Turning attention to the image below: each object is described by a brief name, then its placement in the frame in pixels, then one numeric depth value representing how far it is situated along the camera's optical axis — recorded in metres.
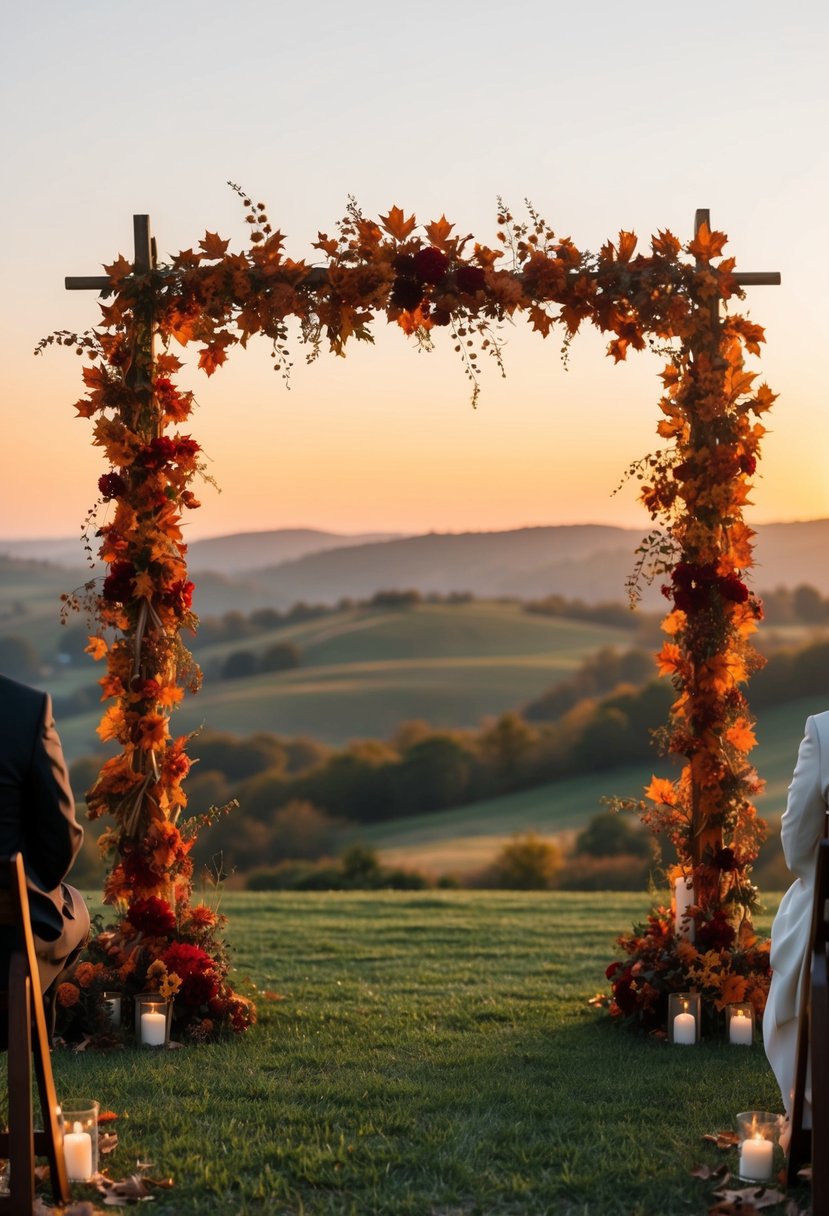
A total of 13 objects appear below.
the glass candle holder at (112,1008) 5.71
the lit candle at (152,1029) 5.60
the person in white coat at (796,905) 3.83
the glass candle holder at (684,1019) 5.70
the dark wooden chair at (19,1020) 3.45
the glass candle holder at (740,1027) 5.68
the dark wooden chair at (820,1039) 3.42
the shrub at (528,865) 18.06
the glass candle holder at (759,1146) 3.86
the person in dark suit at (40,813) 3.72
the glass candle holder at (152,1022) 5.60
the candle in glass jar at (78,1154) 3.84
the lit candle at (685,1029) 5.70
